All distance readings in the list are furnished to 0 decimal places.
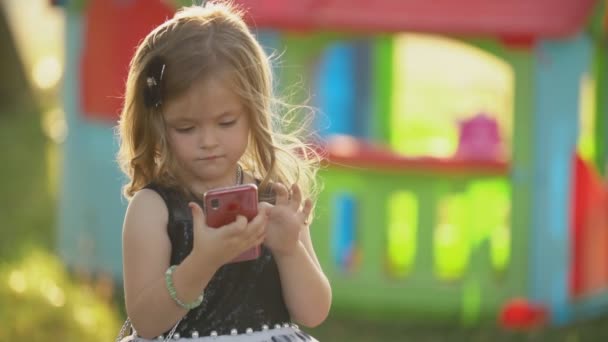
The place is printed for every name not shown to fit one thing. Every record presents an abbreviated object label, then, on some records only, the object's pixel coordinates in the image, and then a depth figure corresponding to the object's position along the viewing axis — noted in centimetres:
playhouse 1457
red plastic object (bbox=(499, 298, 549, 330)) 1438
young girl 590
